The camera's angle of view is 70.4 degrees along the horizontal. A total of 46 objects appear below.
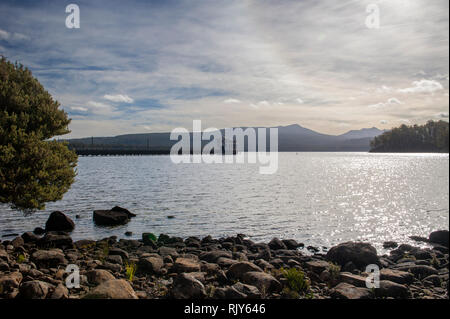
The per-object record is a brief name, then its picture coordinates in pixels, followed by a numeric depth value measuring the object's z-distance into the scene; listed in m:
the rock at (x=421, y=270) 15.62
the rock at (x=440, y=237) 25.12
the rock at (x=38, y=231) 26.06
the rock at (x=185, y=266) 13.58
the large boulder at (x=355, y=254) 17.00
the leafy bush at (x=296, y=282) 11.95
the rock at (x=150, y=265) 13.54
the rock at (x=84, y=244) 19.11
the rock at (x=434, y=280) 14.34
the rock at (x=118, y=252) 16.29
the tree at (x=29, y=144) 14.80
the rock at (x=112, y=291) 9.27
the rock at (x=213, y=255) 16.42
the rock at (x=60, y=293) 9.81
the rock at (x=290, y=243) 22.62
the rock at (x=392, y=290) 11.95
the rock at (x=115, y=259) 15.00
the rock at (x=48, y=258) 13.91
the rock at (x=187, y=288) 10.56
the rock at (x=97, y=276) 11.66
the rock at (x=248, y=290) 10.72
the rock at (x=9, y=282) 10.37
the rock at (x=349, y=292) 11.23
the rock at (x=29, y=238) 20.59
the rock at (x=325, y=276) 13.84
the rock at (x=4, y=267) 12.48
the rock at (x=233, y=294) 10.52
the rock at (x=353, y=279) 12.65
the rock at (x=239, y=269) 12.96
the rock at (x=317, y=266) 14.99
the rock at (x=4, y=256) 13.86
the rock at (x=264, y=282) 11.62
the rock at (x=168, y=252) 17.19
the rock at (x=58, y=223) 26.78
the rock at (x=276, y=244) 21.73
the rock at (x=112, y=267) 13.79
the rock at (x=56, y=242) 18.89
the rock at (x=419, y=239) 26.13
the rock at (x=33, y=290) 9.74
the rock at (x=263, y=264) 15.26
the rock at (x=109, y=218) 29.76
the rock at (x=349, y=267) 16.30
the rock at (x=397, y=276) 13.84
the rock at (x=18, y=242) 18.59
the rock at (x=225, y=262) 15.14
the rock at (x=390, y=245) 24.28
